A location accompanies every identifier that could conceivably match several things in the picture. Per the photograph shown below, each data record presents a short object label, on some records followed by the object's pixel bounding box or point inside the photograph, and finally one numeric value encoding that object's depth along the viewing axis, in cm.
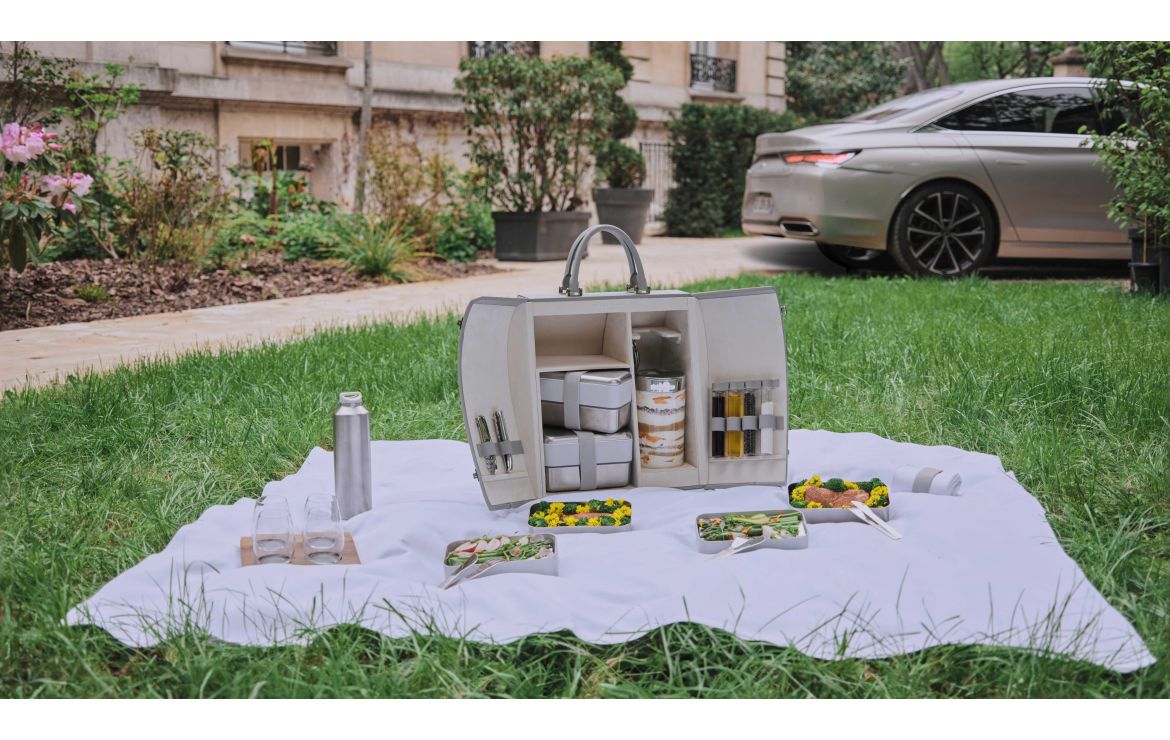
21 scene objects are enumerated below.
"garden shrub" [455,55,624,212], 989
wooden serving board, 248
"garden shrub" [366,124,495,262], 891
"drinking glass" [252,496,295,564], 250
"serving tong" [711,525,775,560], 249
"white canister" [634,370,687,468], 307
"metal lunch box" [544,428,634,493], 304
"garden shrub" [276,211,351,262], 865
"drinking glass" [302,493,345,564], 253
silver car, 738
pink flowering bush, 554
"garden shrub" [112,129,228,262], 730
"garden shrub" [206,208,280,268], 777
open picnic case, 297
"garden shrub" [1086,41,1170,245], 588
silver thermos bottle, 289
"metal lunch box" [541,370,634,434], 301
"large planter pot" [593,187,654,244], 1227
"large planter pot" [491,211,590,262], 1020
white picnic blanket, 205
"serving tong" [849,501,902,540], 263
